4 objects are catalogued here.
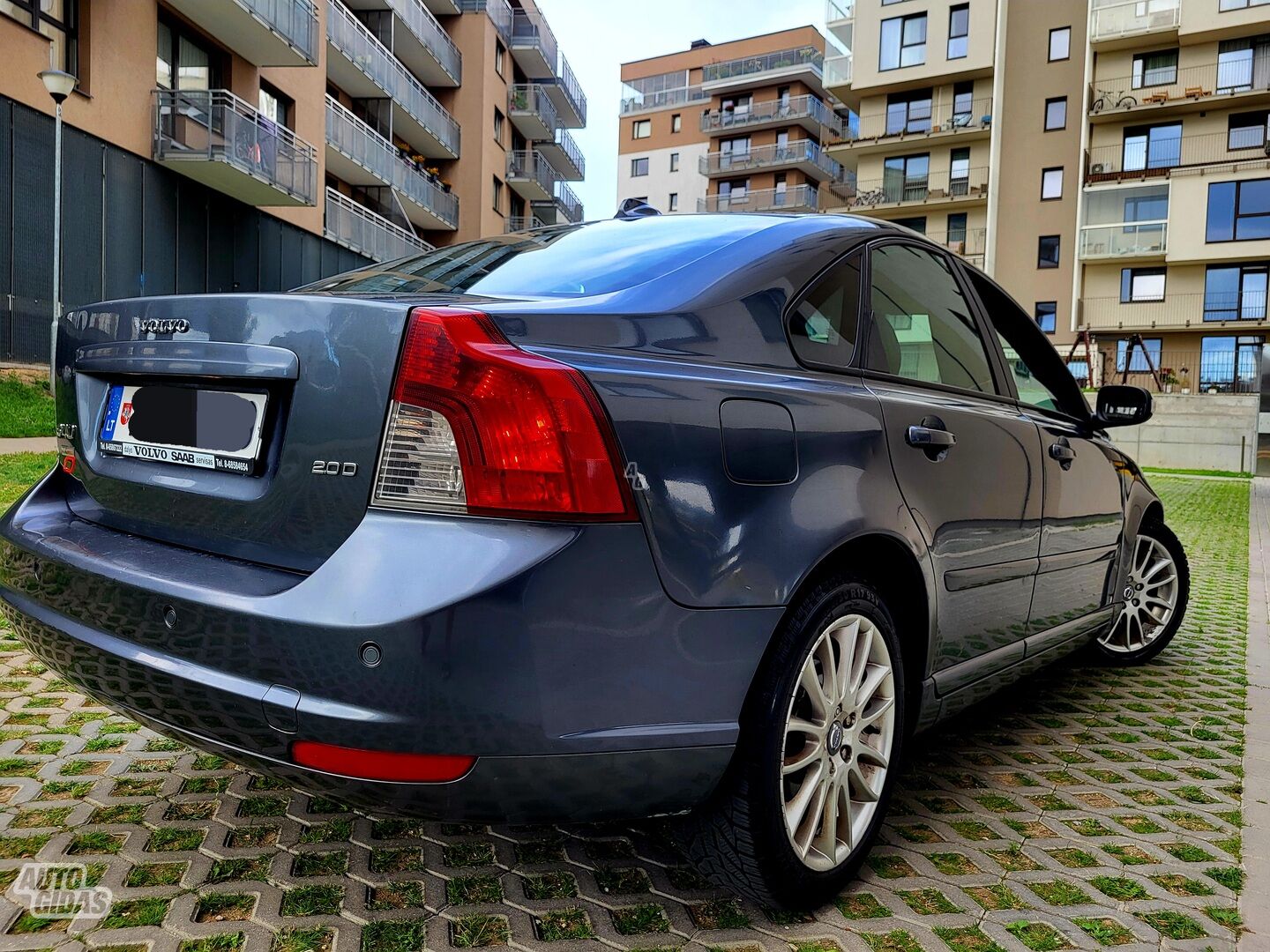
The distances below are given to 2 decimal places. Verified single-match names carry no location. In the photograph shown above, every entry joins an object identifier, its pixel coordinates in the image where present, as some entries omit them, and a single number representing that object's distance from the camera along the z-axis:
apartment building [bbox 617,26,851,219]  54.12
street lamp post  13.59
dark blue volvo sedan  1.72
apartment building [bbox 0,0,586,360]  15.47
